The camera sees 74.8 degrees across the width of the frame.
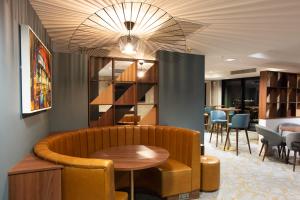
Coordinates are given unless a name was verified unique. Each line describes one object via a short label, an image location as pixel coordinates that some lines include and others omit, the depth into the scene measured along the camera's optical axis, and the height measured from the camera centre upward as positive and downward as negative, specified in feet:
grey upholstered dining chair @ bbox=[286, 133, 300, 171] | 12.61 -3.07
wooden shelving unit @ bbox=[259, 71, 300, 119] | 18.44 +0.00
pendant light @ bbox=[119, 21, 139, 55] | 6.31 +1.74
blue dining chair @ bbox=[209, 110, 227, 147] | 20.53 -2.37
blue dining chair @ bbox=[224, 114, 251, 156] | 16.06 -2.14
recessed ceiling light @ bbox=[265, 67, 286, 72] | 18.73 +2.54
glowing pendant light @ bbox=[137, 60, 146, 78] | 11.51 +1.54
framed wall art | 5.46 +0.73
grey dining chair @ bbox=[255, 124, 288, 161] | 13.83 -3.10
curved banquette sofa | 4.72 -2.30
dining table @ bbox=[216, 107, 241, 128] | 20.86 -1.76
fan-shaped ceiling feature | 5.85 +2.22
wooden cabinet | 4.69 -2.13
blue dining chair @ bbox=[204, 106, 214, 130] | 26.25 -2.84
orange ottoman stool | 9.56 -3.94
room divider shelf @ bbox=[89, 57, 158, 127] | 10.89 +0.11
